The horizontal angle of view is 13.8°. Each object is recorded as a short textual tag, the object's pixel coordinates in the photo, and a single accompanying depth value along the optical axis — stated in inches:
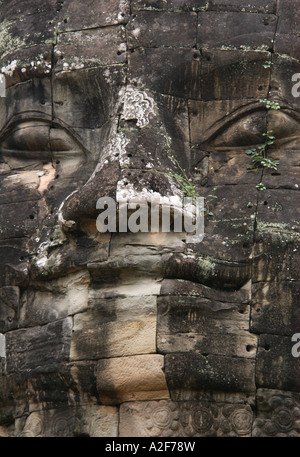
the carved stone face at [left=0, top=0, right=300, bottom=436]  424.2
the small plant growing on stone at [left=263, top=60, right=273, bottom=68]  474.9
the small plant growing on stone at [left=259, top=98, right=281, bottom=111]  469.7
